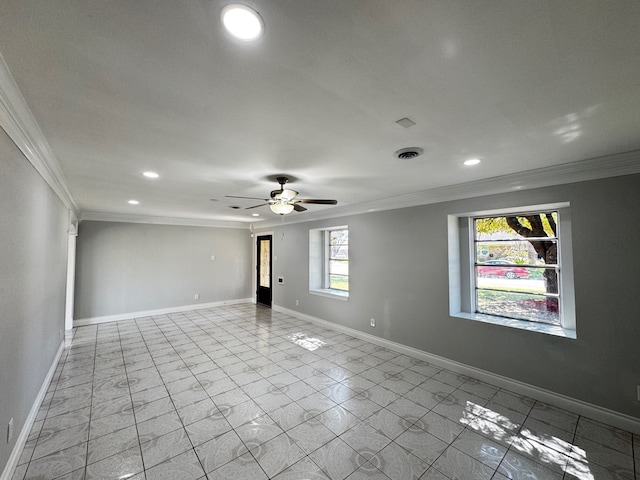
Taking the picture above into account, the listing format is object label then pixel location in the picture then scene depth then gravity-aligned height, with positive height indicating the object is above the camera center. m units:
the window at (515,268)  2.95 -0.20
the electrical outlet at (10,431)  1.81 -1.23
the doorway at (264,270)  7.59 -0.50
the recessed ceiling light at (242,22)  0.96 +0.89
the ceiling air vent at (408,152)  2.26 +0.89
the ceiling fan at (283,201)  3.03 +0.62
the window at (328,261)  5.68 -0.18
